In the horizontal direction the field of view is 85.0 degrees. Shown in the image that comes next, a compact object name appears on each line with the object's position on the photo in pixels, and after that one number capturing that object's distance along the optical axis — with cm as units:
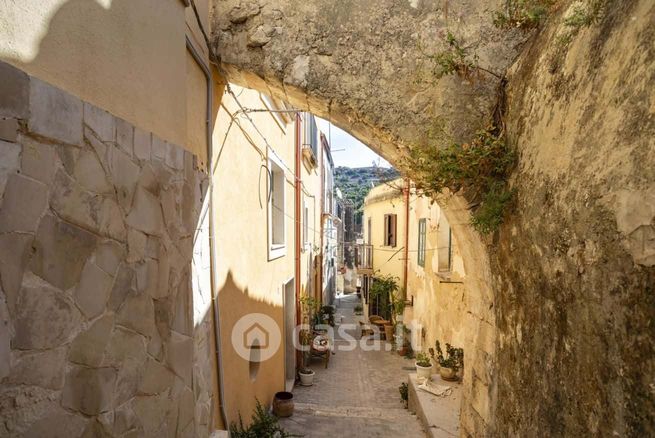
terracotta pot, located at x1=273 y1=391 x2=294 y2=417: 576
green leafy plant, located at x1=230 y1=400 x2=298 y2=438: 398
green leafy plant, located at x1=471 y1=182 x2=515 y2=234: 239
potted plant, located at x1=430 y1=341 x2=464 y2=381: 630
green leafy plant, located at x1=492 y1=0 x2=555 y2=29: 226
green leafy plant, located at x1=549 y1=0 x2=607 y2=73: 167
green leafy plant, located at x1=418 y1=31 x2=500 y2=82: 252
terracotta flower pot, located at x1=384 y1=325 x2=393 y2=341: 1229
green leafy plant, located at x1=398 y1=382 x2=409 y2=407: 722
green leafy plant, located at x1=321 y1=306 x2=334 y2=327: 1348
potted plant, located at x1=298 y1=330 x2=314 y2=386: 826
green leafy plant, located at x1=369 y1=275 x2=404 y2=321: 1307
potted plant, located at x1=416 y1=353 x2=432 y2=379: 658
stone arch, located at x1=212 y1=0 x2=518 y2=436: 277
